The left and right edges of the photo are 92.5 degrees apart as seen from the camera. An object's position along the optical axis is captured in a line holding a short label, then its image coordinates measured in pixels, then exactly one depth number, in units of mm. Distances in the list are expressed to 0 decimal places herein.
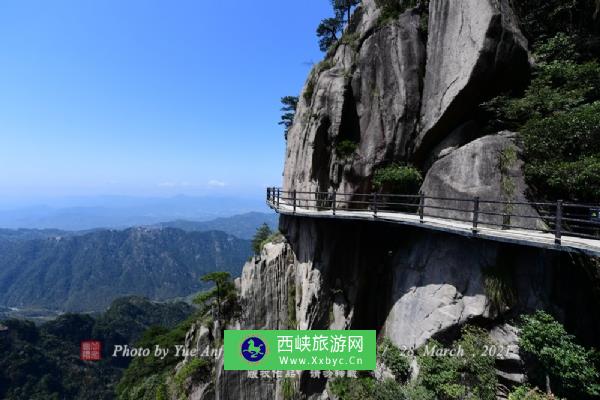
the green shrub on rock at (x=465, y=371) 9281
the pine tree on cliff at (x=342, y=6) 28922
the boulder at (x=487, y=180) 10469
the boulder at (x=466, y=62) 12578
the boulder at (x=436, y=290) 10324
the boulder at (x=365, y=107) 14688
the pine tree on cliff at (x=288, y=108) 34125
